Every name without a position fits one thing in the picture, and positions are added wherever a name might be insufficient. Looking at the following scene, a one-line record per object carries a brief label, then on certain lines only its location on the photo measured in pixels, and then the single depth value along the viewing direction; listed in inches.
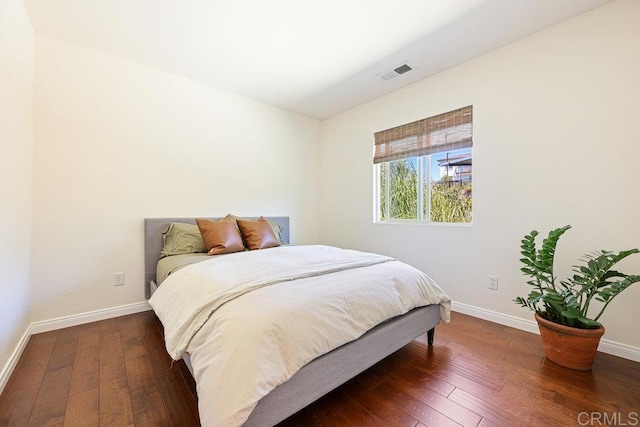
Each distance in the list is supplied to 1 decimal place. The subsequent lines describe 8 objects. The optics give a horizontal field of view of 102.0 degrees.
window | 106.3
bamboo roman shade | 103.9
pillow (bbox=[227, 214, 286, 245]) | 127.1
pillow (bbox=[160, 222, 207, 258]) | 100.8
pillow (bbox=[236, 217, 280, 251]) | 108.7
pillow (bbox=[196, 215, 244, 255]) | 98.0
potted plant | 63.4
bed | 41.2
